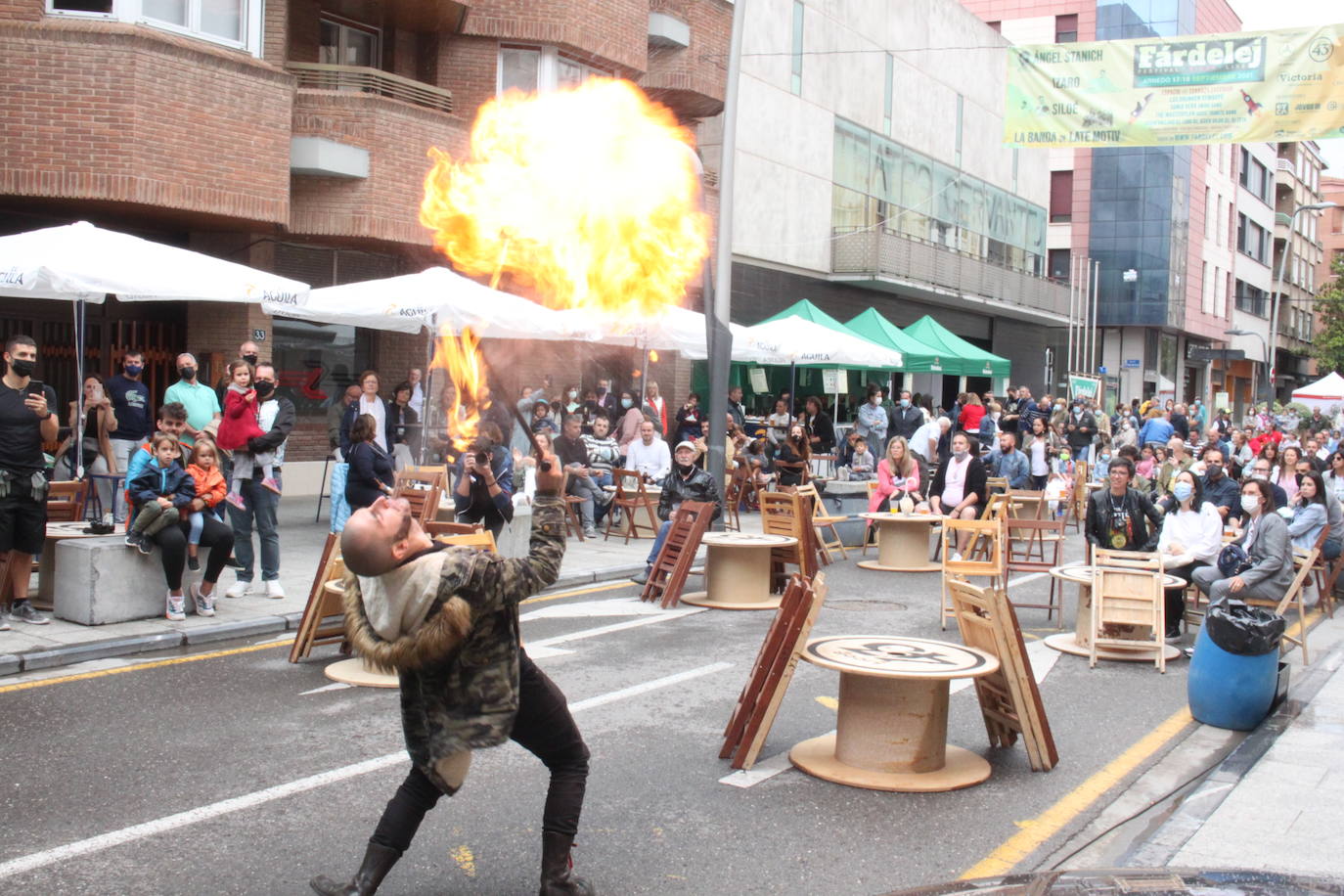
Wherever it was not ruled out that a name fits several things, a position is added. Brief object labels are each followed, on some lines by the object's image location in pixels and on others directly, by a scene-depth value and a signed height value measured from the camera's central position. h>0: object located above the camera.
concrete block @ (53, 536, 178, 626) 8.23 -1.46
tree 55.81 +3.99
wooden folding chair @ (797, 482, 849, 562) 12.67 -1.35
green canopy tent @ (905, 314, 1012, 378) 24.84 +1.09
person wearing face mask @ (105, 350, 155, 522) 11.66 -0.33
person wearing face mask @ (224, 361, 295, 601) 9.41 -1.10
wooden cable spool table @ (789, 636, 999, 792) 5.50 -1.55
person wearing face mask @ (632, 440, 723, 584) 11.15 -0.88
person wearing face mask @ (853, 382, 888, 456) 20.77 -0.40
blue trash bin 6.73 -1.57
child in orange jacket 8.60 -0.79
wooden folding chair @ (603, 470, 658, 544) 14.12 -1.34
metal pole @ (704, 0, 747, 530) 12.62 +1.10
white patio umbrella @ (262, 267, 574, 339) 12.33 +0.82
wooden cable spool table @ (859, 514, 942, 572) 12.58 -1.58
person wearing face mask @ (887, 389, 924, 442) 20.34 -0.34
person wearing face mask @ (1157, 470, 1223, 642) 9.35 -1.03
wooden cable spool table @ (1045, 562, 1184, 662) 8.51 -1.72
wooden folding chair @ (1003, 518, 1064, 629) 10.11 -1.75
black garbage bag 6.70 -1.25
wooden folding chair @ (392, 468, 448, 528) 10.33 -0.99
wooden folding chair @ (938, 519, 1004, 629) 9.34 -1.29
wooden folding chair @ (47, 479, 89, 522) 9.55 -1.05
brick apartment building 13.07 +3.02
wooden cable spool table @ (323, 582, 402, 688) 7.13 -1.80
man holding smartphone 7.90 -0.59
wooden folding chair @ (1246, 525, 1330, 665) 8.86 -1.41
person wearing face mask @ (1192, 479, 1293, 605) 8.85 -1.09
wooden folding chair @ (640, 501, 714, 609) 10.03 -1.39
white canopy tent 32.08 +0.53
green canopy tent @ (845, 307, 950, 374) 22.64 +1.17
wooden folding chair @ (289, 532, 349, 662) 7.51 -1.42
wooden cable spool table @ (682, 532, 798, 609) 10.23 -1.54
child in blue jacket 8.35 -0.82
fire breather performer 3.76 -0.90
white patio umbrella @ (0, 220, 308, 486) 10.06 +0.94
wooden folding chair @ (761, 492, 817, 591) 10.75 -1.25
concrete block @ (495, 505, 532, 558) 11.22 -1.42
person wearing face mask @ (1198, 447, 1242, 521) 11.09 -0.74
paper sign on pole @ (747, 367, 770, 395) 24.84 +0.31
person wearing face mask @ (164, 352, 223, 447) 11.22 -0.19
